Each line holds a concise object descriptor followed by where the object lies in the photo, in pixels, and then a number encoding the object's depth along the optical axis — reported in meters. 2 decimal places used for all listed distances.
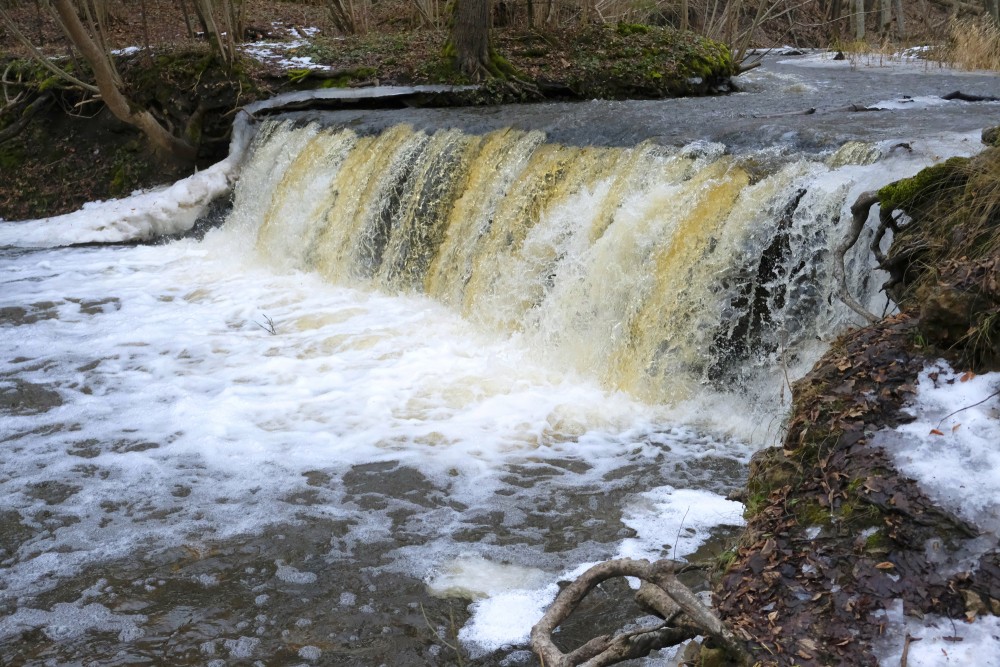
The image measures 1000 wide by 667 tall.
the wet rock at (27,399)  5.80
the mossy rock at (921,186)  3.96
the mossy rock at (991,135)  4.06
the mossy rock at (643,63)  11.82
